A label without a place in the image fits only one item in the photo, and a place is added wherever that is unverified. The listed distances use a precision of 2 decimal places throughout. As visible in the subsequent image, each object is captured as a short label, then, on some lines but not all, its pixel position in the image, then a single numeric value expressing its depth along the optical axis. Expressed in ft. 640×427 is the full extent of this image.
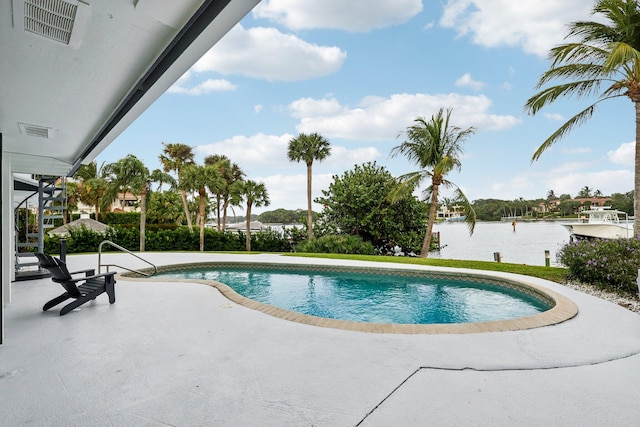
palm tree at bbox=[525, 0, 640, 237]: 24.57
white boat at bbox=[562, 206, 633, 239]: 61.82
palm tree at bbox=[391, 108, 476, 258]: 45.57
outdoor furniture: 15.31
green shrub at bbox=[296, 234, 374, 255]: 54.80
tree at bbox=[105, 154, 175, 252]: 59.26
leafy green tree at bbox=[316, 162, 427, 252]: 58.75
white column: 17.39
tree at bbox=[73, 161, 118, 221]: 87.04
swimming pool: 19.94
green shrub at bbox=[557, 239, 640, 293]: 19.80
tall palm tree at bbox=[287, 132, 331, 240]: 64.49
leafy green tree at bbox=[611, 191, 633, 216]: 87.86
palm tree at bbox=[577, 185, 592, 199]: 187.55
